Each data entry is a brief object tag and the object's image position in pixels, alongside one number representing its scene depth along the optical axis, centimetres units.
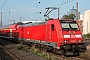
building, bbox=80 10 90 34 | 5272
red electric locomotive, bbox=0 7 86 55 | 1530
